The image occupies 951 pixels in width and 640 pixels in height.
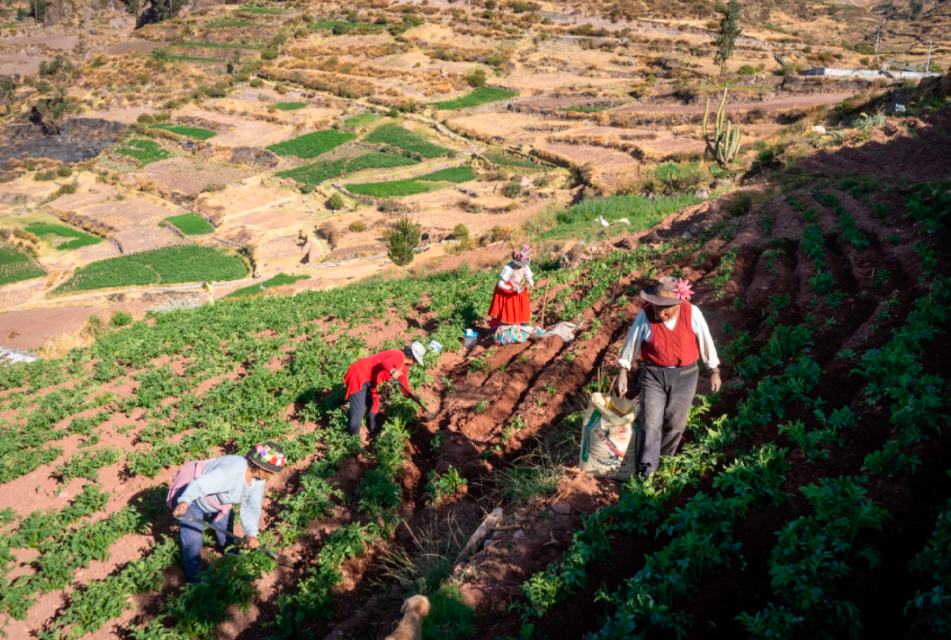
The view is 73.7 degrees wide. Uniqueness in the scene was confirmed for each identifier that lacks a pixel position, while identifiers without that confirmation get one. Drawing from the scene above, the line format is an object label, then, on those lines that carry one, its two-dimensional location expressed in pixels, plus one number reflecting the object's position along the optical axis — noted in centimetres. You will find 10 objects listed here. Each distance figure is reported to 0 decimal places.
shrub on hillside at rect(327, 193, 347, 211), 3753
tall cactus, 2364
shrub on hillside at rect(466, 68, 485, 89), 5822
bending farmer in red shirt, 739
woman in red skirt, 923
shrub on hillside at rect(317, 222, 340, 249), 3247
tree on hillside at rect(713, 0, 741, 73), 5034
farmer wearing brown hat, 516
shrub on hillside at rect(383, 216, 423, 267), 2289
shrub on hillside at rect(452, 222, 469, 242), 3029
